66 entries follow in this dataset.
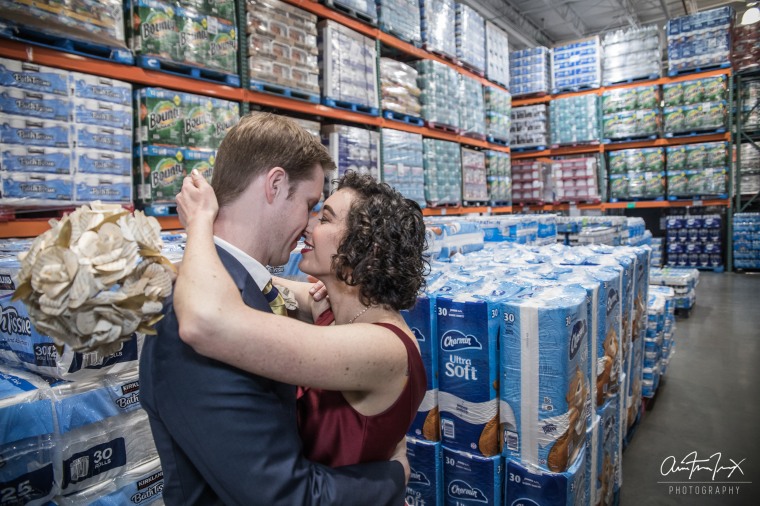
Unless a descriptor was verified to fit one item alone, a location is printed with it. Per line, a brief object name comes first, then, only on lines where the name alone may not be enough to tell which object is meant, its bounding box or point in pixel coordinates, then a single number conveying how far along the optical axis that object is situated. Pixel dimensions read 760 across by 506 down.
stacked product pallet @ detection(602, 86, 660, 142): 11.77
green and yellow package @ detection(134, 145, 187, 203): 4.03
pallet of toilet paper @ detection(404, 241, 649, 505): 1.90
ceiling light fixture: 10.59
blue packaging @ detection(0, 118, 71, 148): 3.16
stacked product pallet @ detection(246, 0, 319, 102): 4.86
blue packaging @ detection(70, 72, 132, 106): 3.51
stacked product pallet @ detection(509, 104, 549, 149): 12.44
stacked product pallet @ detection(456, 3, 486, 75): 8.41
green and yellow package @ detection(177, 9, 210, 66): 4.22
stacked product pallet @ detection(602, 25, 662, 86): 11.45
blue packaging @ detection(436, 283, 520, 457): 2.03
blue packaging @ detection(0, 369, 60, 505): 1.44
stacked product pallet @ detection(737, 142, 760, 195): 12.16
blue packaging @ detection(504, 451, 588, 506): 1.87
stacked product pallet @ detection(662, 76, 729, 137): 11.24
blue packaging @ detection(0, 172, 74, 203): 3.21
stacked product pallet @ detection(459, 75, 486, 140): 8.47
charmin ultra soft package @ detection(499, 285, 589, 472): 1.87
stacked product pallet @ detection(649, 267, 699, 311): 8.02
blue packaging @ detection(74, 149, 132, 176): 3.56
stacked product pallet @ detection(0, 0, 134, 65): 3.19
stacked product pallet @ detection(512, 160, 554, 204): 12.28
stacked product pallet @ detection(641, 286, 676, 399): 4.51
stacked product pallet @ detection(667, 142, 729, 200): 11.52
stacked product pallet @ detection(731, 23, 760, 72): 11.02
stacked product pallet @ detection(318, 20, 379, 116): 5.66
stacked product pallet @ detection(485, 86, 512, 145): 9.61
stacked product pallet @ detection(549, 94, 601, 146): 12.24
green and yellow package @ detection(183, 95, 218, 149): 4.28
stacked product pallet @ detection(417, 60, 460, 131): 7.50
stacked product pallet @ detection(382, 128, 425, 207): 6.80
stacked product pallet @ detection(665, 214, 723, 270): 12.65
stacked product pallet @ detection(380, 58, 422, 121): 6.83
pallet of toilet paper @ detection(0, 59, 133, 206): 3.20
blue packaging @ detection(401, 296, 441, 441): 2.17
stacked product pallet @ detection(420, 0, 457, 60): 7.49
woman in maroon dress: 1.02
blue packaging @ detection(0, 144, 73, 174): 3.17
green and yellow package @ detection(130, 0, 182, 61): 3.94
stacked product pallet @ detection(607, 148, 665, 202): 12.04
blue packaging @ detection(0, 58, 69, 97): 3.16
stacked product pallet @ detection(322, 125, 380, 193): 5.89
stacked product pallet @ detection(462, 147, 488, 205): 8.73
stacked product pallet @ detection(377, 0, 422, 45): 6.64
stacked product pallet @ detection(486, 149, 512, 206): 9.76
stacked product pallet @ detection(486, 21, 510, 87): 9.46
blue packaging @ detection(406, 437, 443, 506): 2.18
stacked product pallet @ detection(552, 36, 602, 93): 12.05
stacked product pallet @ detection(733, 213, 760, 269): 11.94
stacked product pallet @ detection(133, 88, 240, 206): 4.01
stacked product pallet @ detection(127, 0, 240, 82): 3.96
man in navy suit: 1.04
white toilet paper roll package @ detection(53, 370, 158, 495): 1.61
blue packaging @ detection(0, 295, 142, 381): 1.65
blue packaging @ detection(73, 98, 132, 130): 3.52
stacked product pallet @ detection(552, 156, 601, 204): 12.18
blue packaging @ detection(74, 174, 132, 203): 3.57
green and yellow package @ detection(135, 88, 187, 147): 3.99
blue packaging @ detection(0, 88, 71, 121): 3.16
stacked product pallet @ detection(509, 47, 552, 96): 12.26
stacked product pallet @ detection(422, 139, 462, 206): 7.61
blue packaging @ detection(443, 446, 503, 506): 2.04
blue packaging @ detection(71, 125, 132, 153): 3.53
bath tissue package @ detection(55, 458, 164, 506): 1.65
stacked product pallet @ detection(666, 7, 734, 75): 11.03
